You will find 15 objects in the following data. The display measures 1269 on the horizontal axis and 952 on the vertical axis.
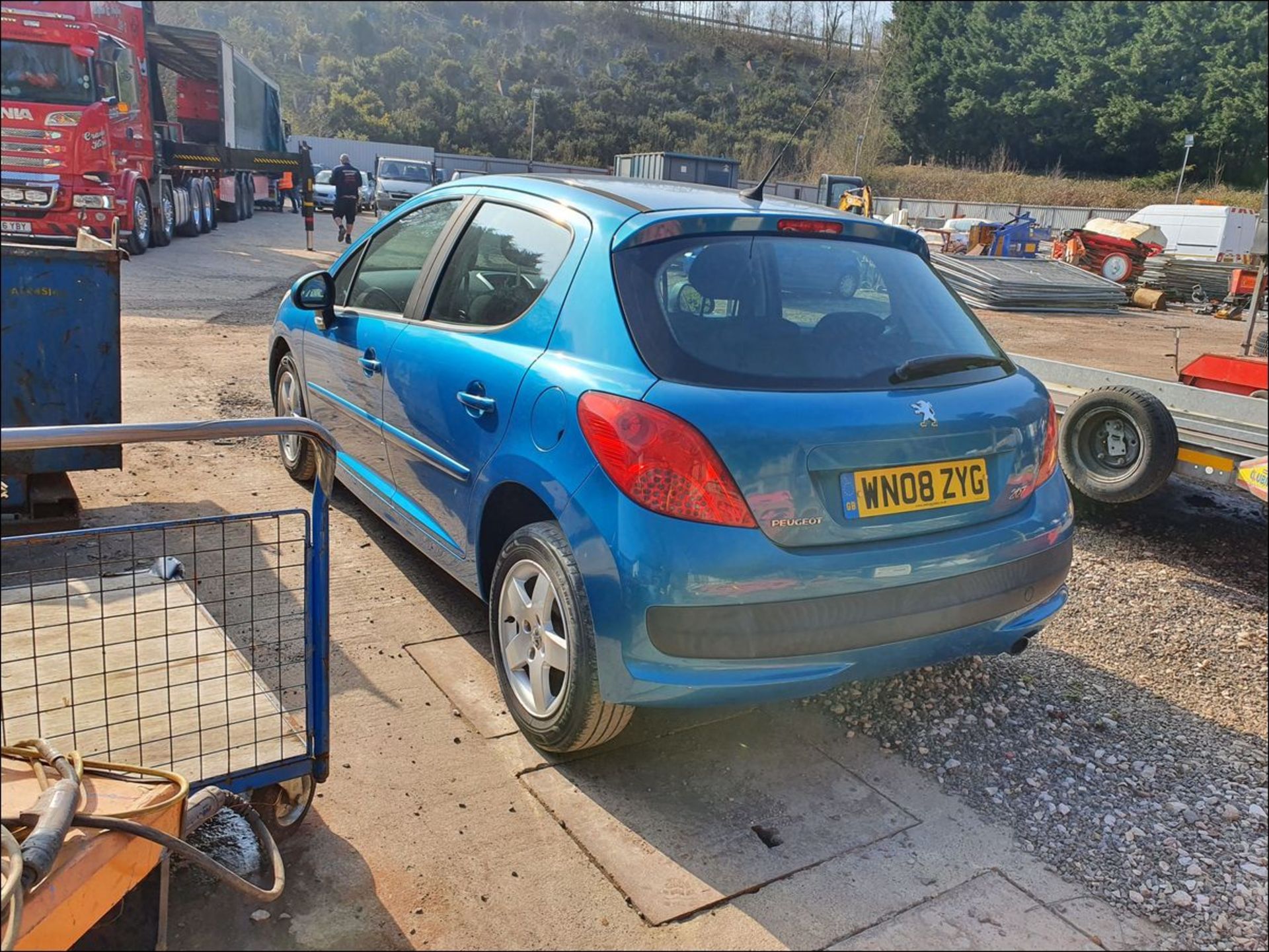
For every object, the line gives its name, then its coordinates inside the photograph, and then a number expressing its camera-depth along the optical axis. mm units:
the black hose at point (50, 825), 1768
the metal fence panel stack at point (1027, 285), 17094
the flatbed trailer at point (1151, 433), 4914
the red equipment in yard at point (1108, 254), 24125
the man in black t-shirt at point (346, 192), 19891
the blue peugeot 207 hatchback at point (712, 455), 2533
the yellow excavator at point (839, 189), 27406
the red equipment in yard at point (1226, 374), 5477
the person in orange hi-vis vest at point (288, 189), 29359
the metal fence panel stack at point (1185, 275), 22844
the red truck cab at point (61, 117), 12984
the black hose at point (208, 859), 1936
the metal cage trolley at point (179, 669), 2350
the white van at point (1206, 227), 26391
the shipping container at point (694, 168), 28344
